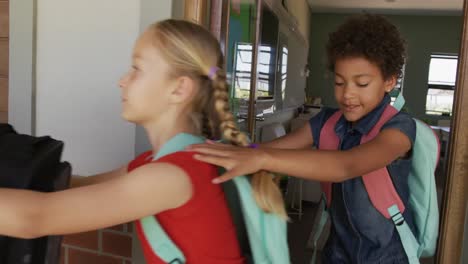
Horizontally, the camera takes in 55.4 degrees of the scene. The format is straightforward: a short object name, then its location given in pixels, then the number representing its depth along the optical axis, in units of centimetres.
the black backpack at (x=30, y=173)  72
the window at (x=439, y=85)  916
